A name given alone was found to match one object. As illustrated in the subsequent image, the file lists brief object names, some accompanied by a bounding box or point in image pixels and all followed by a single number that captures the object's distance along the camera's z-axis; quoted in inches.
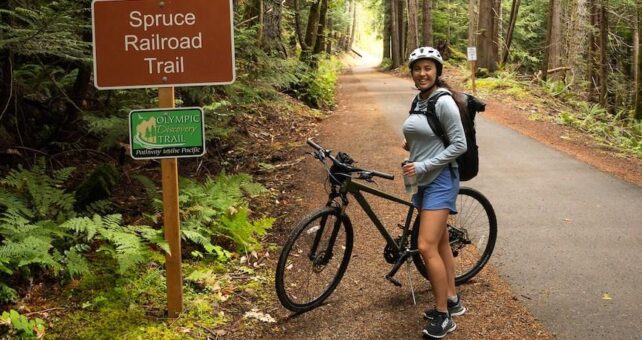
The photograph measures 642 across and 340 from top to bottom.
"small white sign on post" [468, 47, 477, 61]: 716.7
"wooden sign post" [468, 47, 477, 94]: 717.3
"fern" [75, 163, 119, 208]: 213.5
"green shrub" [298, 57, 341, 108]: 645.9
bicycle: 169.2
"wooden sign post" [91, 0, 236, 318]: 146.8
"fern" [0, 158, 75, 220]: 184.7
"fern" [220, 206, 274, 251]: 221.6
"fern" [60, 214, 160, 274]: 155.7
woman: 156.9
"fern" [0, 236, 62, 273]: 150.6
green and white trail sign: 149.3
